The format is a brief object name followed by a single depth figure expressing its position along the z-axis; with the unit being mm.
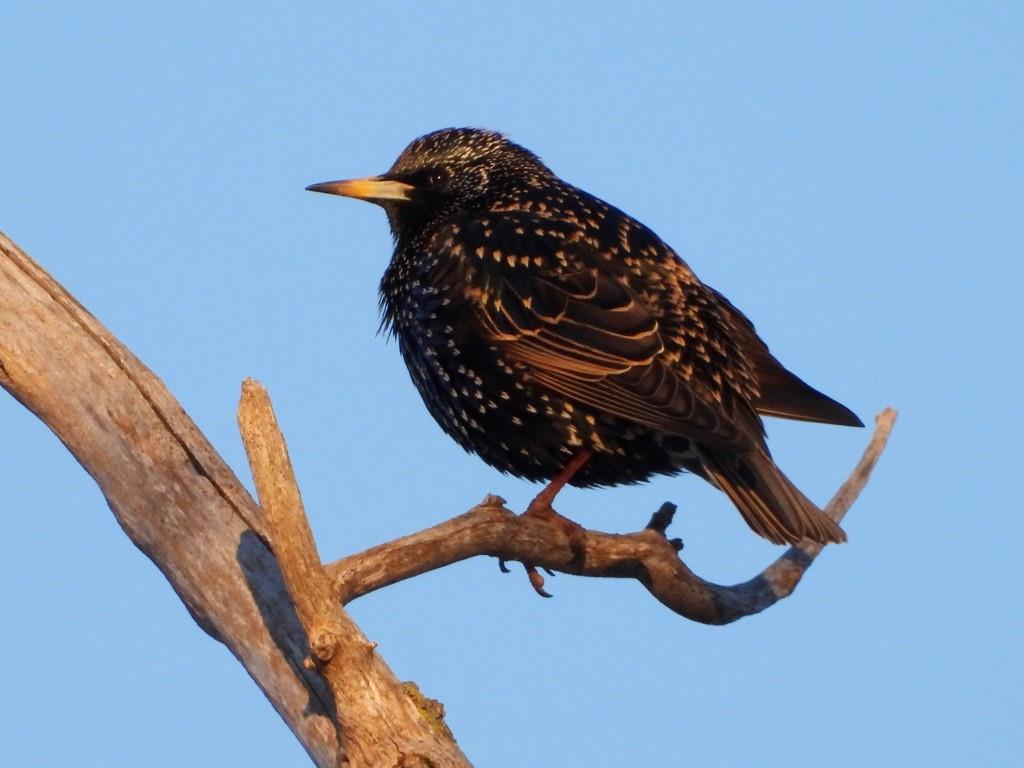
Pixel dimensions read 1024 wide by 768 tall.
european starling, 12328
